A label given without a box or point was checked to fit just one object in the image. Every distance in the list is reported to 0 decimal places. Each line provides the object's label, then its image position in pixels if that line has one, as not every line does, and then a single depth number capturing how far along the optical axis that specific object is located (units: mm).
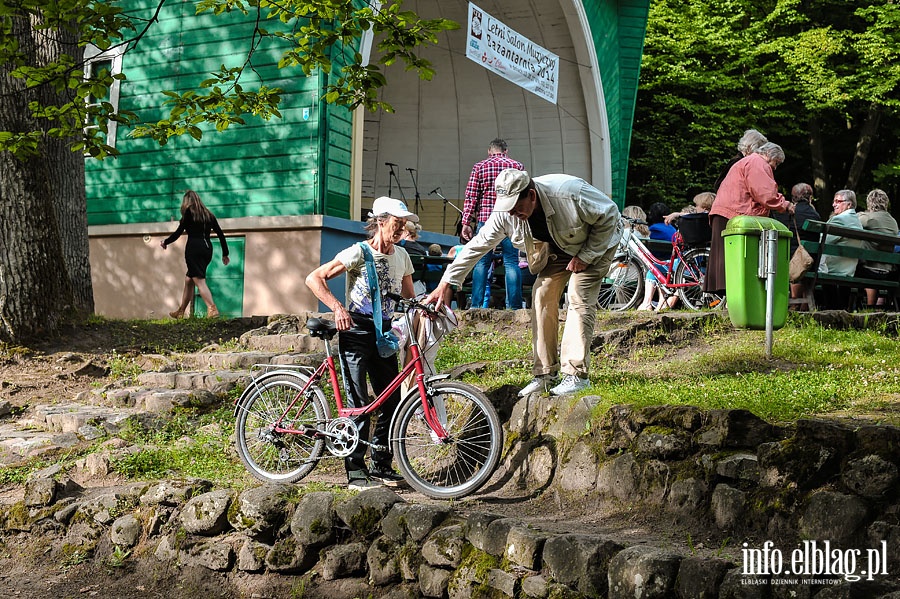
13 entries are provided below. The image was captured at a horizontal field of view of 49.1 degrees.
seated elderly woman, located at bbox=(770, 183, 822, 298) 9125
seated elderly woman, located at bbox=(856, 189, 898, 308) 10430
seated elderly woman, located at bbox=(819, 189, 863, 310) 10055
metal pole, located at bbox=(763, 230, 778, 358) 7102
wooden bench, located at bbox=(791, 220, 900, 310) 9555
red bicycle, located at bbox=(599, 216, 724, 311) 10453
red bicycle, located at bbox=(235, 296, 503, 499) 5742
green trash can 7195
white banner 13555
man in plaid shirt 9961
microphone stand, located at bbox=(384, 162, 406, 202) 19031
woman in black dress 11781
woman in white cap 6141
